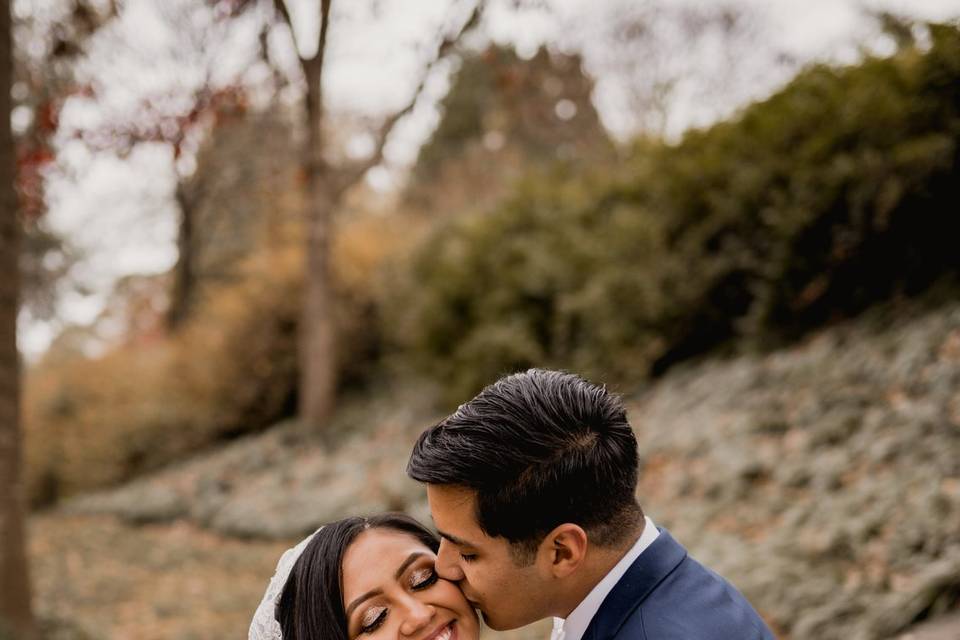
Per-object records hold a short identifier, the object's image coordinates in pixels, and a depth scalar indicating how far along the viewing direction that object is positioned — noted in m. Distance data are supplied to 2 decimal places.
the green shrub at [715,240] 6.96
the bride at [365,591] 2.45
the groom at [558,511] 2.19
